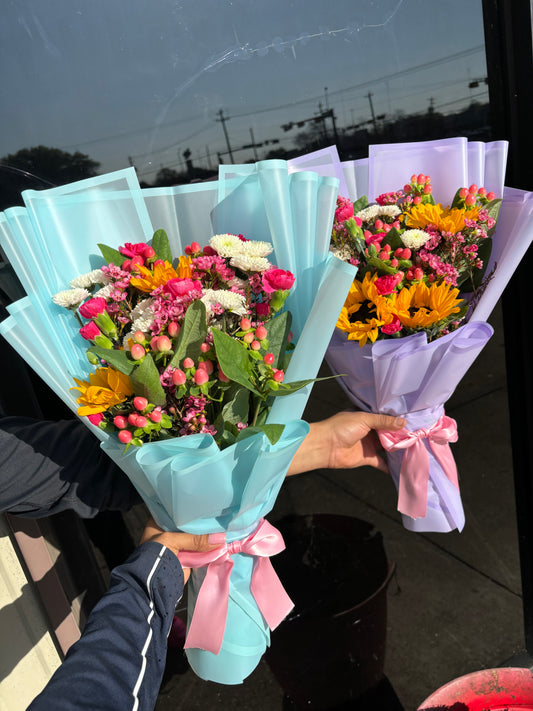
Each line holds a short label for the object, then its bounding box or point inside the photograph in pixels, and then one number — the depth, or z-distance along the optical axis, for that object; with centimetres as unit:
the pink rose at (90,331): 91
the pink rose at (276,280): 90
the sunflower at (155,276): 92
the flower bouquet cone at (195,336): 89
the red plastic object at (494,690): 148
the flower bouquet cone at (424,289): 112
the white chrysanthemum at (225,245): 95
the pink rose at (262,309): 98
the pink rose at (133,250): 99
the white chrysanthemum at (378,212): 118
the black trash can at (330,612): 179
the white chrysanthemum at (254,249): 96
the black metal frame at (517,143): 148
